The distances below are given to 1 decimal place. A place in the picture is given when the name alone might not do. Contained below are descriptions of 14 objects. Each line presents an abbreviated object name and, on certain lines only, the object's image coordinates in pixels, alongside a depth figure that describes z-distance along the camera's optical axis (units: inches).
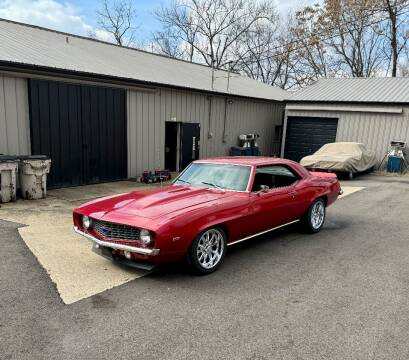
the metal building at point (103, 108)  363.3
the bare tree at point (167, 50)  1539.1
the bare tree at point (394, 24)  1066.7
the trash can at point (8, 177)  307.3
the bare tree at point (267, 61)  1433.3
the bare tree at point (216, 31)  1405.0
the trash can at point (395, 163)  604.1
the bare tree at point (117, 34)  1494.8
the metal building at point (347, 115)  636.1
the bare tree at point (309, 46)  1291.8
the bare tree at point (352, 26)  1137.4
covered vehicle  536.1
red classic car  159.0
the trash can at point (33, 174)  327.3
